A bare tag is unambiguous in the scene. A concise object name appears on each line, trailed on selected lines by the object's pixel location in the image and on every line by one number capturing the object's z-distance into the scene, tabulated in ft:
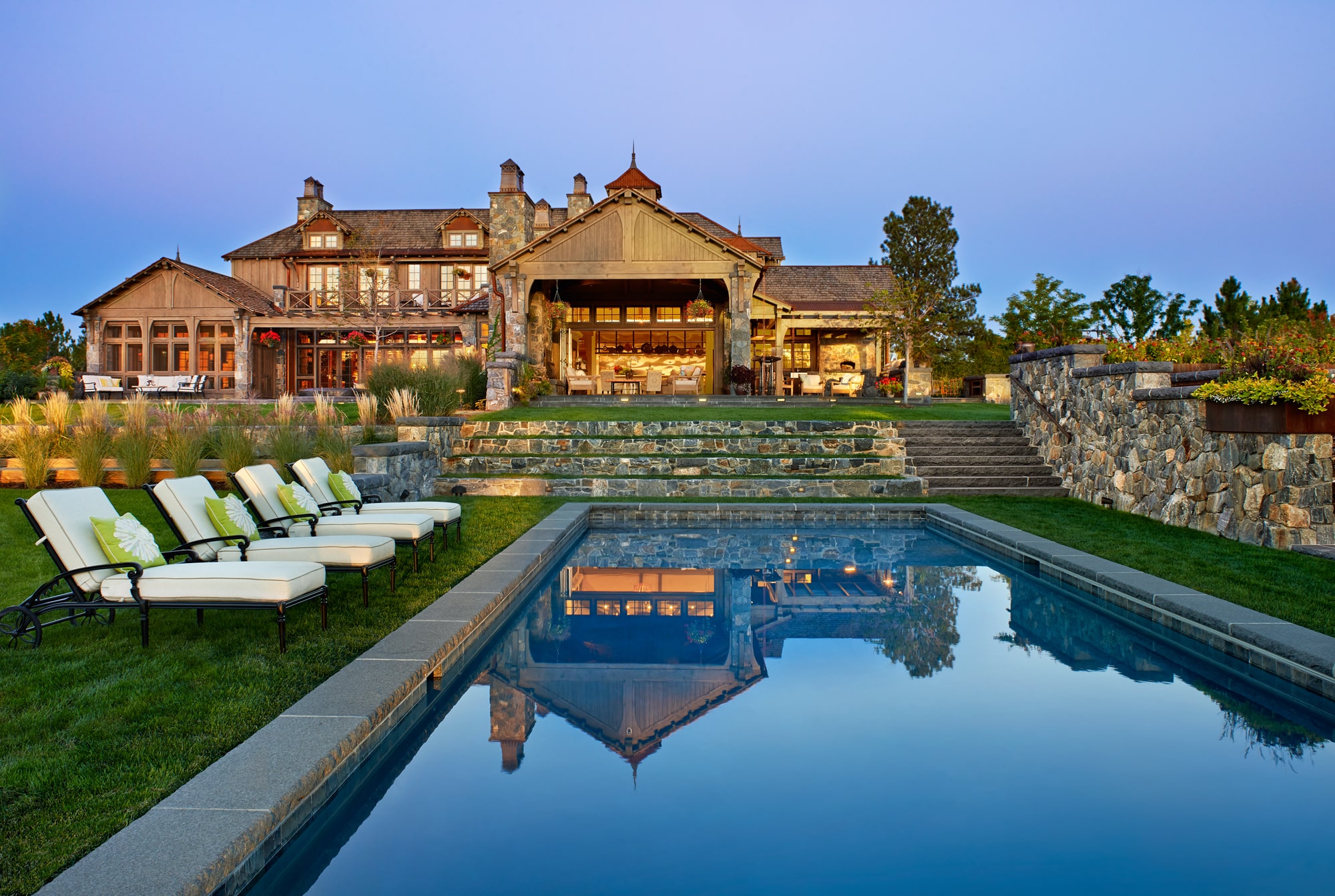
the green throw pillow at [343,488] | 25.18
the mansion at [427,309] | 82.58
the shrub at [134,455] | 31.78
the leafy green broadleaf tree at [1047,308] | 99.96
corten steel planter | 24.90
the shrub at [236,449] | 31.50
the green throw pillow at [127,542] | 14.98
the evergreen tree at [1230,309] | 127.13
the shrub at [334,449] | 32.35
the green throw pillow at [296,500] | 21.58
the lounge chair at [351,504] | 24.12
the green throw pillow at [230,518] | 18.10
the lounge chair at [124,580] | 13.96
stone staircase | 41.73
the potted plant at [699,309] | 67.31
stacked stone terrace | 41.39
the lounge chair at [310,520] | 20.95
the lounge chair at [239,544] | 17.44
